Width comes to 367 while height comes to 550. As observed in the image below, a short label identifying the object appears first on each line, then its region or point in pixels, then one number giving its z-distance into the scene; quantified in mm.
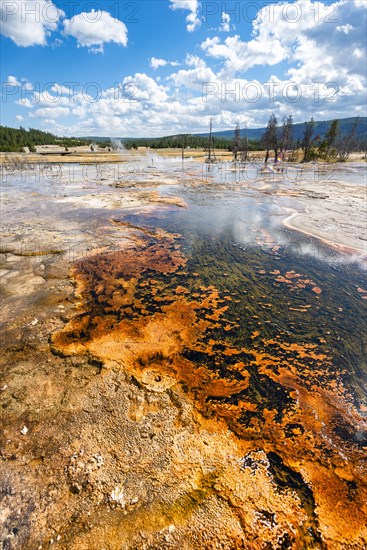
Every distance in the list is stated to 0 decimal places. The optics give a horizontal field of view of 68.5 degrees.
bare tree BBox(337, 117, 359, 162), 65688
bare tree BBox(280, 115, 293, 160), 55844
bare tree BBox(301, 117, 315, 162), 58531
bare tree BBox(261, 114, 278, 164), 51344
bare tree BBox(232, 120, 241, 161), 60512
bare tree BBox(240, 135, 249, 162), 55691
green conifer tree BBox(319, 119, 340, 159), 60688
